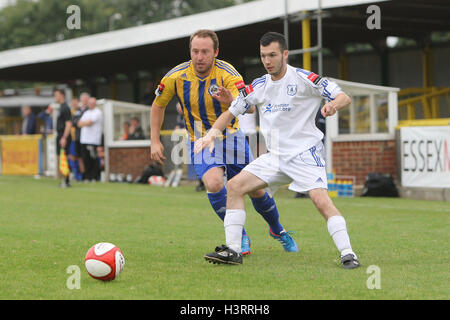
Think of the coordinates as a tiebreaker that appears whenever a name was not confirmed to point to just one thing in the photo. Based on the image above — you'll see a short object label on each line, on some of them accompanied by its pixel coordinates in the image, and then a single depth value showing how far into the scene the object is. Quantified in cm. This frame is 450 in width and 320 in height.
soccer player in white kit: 684
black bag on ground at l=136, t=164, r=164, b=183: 2106
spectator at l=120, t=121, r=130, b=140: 2263
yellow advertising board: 2652
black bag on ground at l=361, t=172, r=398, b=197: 1576
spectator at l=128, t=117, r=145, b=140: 2228
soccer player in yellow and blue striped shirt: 767
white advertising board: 1468
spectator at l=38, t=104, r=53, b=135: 2508
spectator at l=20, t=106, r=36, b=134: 2763
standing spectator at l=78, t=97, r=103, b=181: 2091
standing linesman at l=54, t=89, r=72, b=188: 1850
